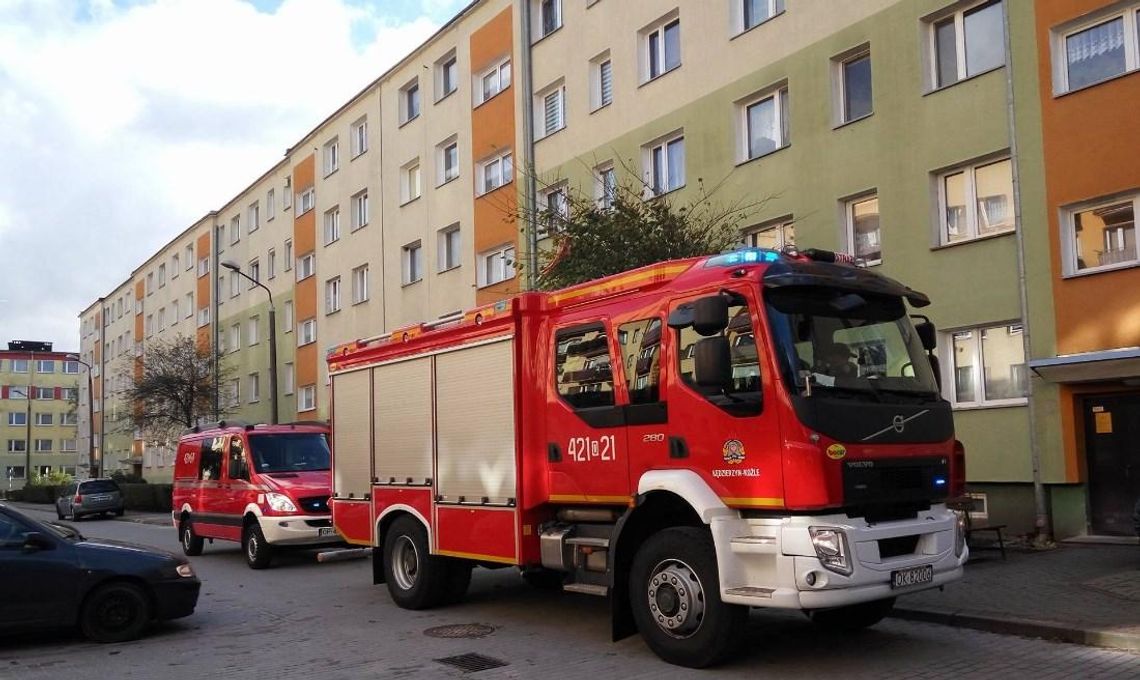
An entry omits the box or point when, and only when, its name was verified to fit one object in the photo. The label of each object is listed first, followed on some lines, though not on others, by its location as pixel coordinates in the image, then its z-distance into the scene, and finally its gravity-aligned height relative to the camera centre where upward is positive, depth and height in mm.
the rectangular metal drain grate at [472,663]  7453 -1809
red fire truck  6676 -190
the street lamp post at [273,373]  25906 +1655
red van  14695 -840
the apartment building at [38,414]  100500 +2699
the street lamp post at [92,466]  57262 -1653
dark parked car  8516 -1297
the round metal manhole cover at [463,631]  8820 -1837
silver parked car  35906 -2213
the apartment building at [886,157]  13078 +4616
